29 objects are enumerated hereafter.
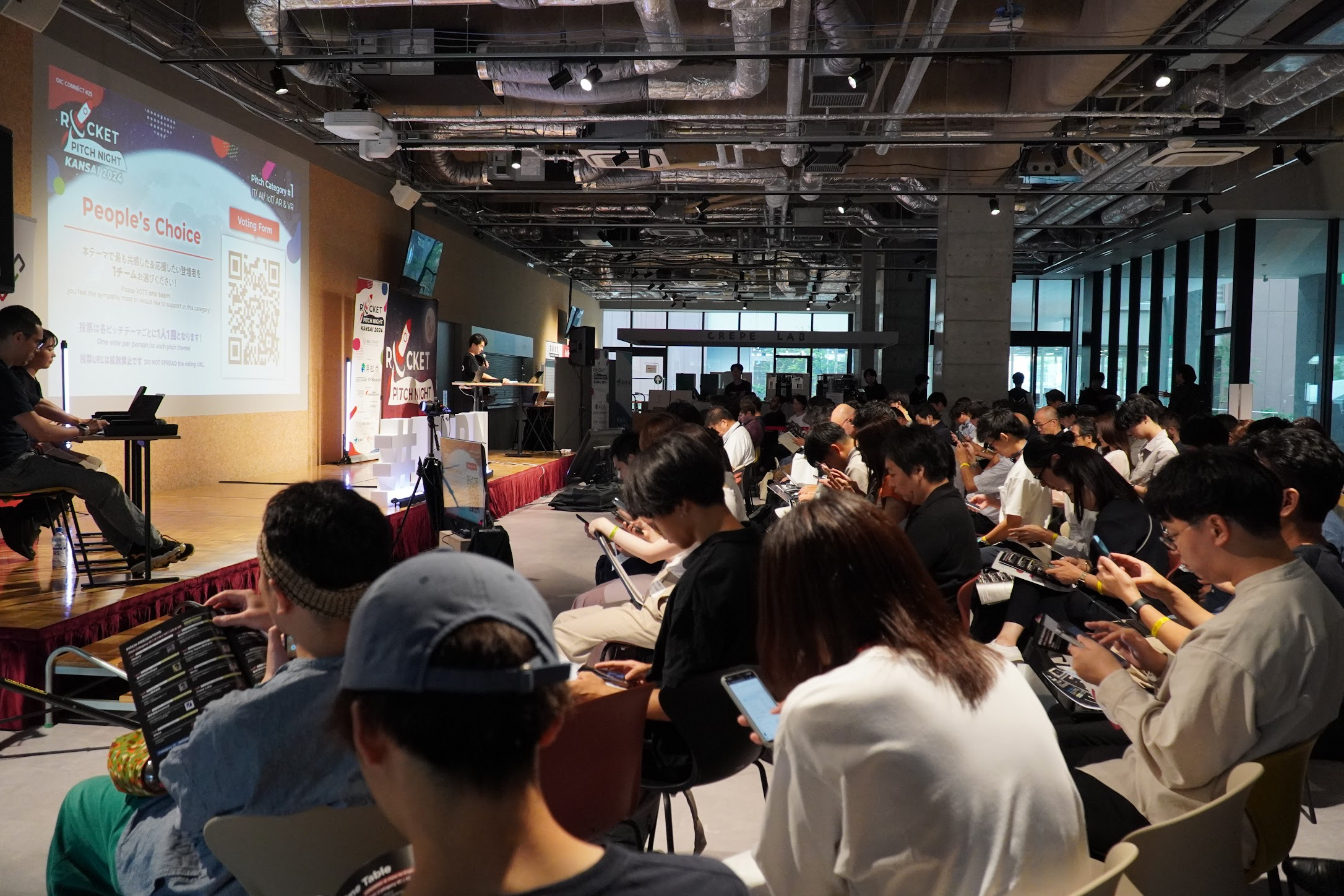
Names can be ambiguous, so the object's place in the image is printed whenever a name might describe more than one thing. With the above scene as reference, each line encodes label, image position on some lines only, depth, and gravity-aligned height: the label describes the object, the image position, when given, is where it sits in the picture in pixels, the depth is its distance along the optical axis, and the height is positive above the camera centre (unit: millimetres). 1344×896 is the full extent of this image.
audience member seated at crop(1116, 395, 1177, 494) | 6090 -180
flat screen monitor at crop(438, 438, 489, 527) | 5543 -508
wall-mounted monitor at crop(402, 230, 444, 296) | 13328 +1730
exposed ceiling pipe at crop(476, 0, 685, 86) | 7344 +2726
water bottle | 5328 -894
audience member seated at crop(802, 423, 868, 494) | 6105 -322
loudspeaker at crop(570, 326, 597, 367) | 14018 +668
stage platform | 3975 -931
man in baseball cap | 812 -267
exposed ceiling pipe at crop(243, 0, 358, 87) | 7340 +2733
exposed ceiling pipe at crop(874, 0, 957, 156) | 7180 +2759
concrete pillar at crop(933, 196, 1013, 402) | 13023 +1348
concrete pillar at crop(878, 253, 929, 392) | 19859 +1603
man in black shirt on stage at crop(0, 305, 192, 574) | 4668 -386
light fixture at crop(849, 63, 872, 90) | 8609 +2758
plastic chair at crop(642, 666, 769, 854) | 2225 -717
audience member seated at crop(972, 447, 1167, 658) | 3957 -535
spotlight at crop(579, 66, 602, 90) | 8086 +2527
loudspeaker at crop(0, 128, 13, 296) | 5645 +1027
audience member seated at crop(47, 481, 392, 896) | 1491 -525
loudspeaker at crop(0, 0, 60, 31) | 5375 +2022
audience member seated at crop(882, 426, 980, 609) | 3607 -388
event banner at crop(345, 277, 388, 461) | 11531 +269
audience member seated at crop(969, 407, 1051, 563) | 4895 -485
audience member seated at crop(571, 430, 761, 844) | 2301 -532
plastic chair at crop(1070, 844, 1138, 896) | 1258 -597
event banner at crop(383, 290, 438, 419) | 12312 +497
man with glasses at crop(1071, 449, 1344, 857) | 1797 -480
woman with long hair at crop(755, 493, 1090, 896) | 1249 -470
